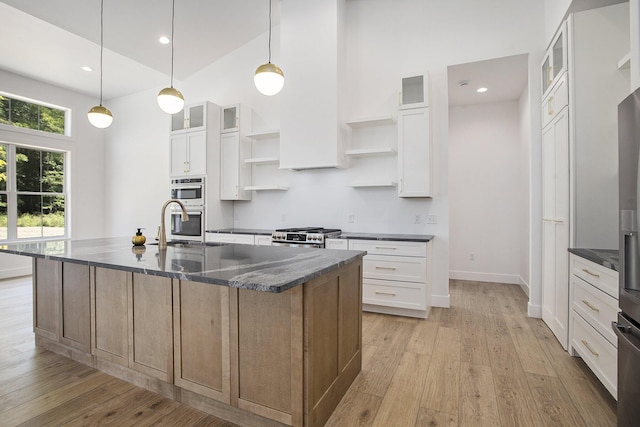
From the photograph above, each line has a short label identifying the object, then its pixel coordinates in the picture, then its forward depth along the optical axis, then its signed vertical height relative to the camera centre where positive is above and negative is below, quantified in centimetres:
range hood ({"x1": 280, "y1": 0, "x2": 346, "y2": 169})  406 +162
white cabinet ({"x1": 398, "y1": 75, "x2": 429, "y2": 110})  371 +136
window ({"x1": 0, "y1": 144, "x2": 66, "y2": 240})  531 +33
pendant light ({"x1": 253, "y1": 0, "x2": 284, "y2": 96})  241 +98
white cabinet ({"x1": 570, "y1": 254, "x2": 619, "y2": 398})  193 -71
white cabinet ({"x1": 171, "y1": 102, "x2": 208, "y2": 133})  482 +140
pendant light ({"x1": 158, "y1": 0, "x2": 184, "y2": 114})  276 +95
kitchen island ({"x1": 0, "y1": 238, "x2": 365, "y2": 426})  159 -64
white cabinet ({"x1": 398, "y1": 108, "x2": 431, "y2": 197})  373 +66
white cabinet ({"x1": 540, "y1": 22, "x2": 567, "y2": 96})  271 +137
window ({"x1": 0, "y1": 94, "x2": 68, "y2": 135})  528 +164
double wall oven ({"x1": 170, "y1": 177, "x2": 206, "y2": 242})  483 +6
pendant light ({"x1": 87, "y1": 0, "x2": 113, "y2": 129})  305 +89
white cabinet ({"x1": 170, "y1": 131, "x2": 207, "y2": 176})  480 +87
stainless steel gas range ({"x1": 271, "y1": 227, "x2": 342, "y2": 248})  382 -29
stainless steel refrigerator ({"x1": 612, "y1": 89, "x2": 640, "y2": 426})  128 -25
